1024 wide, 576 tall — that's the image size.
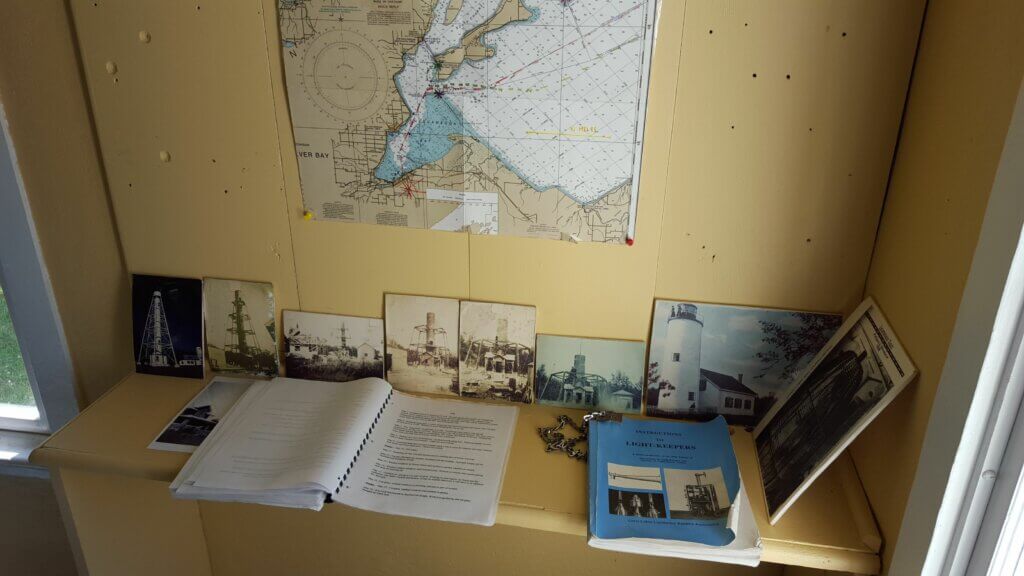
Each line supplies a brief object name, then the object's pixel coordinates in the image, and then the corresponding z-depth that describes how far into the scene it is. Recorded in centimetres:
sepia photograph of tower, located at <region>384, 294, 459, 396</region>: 130
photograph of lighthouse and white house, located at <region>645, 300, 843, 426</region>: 120
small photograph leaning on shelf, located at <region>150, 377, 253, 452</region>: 122
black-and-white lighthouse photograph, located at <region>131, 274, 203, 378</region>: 137
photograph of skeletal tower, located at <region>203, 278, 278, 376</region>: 135
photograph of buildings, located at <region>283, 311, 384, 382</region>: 134
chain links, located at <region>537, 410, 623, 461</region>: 121
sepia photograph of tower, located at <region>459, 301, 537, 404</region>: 127
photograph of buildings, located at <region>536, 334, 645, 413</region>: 126
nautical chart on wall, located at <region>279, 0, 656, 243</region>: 109
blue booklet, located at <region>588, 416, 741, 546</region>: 102
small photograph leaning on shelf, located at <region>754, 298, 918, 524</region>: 97
